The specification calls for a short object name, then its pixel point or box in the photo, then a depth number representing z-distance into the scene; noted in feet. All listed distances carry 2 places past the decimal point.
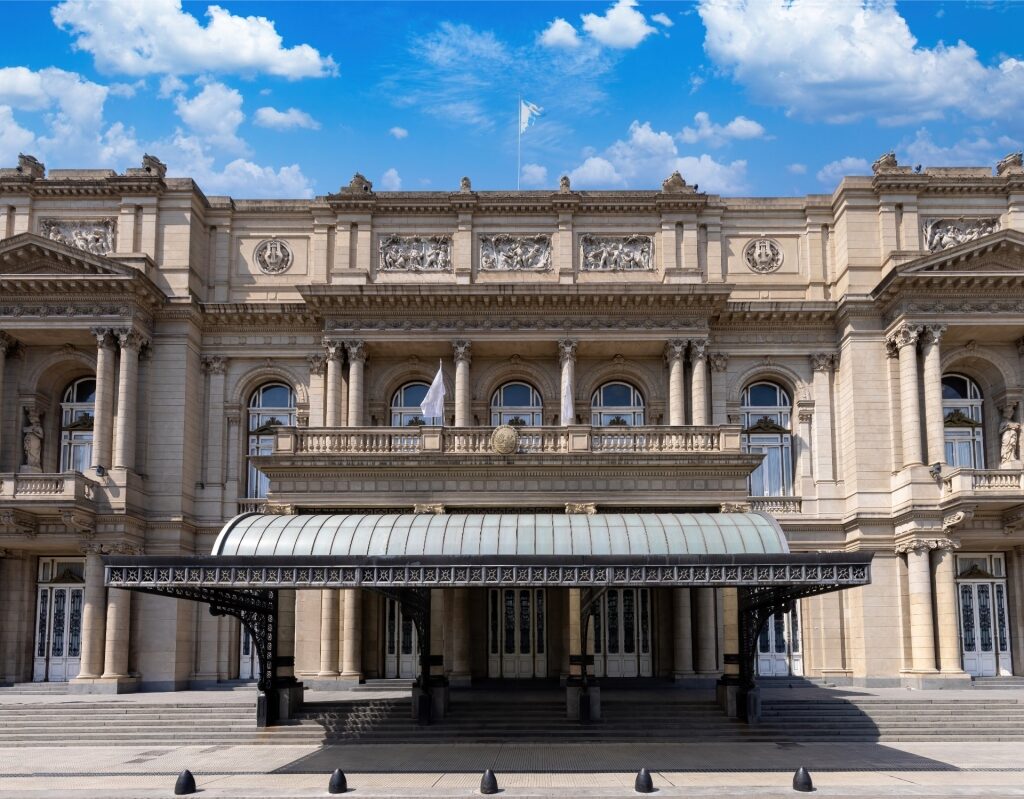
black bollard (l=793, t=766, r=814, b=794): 68.08
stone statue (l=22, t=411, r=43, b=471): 140.05
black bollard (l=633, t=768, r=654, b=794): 68.03
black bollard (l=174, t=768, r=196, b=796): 67.92
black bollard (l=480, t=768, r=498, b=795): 67.67
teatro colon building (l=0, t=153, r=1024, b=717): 119.85
